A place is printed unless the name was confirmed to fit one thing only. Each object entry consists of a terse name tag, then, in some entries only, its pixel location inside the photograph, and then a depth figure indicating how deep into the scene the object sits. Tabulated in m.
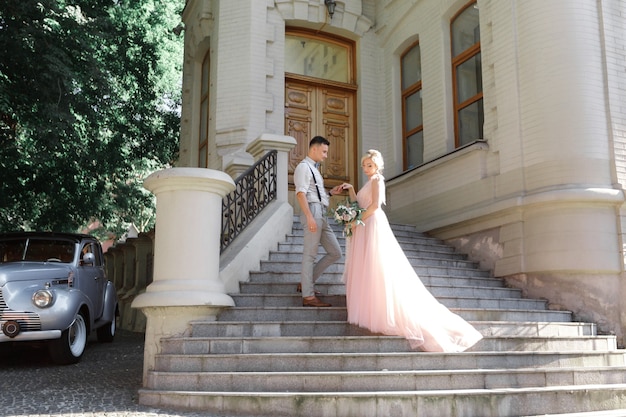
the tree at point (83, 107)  11.22
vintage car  7.88
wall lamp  13.84
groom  7.20
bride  6.40
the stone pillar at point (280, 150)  9.74
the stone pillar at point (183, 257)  6.64
